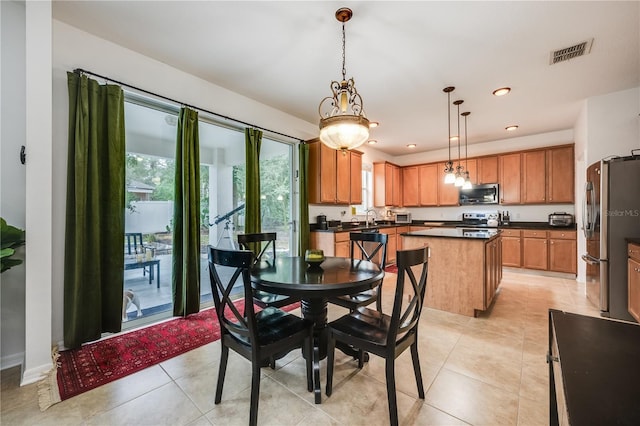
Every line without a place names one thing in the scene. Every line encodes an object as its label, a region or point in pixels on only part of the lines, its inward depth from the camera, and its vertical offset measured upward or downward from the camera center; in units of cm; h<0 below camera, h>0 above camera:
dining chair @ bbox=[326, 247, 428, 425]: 143 -74
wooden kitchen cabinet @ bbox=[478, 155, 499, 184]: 564 +97
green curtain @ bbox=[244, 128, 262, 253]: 353 +42
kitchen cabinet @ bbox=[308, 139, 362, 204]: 450 +70
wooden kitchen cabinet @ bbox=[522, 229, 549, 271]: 482 -69
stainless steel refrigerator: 277 -13
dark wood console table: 58 -44
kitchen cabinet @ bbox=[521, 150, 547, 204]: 508 +72
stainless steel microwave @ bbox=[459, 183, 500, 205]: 564 +42
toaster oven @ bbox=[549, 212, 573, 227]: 477 -11
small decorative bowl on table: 203 -35
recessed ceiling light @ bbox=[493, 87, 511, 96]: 338 +162
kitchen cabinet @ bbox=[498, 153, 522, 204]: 537 +76
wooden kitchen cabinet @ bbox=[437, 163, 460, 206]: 620 +49
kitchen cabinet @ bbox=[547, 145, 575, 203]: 481 +73
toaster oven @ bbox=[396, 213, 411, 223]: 673 -9
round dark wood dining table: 156 -42
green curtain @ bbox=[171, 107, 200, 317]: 285 -11
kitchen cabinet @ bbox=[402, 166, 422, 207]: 677 +71
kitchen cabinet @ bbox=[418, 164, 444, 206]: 645 +76
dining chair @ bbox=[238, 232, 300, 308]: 210 -69
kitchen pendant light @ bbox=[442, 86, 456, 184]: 340 +61
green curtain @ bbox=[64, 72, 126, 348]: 220 +2
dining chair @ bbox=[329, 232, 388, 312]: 217 -72
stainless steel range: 555 -13
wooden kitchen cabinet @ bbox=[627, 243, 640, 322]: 252 -67
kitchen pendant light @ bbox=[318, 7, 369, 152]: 198 +68
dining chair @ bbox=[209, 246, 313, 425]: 143 -74
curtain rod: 231 +127
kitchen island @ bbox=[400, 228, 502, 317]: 296 -67
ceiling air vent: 251 +163
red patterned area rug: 179 -117
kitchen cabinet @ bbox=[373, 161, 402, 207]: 640 +74
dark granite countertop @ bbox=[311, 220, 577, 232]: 466 -27
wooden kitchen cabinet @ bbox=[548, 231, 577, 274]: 457 -69
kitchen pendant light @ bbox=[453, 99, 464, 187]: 368 +52
